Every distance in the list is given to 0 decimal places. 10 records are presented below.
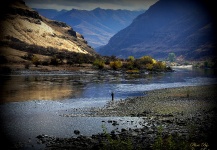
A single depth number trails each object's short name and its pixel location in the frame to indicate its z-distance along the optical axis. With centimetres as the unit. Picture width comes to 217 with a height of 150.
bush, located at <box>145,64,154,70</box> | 15720
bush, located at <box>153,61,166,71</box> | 16285
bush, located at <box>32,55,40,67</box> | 13750
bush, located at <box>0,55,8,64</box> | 13155
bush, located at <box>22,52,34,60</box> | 14902
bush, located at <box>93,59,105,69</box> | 14838
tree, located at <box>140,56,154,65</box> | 16791
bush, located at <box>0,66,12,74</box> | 11571
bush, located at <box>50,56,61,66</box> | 14288
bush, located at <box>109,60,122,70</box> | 15162
